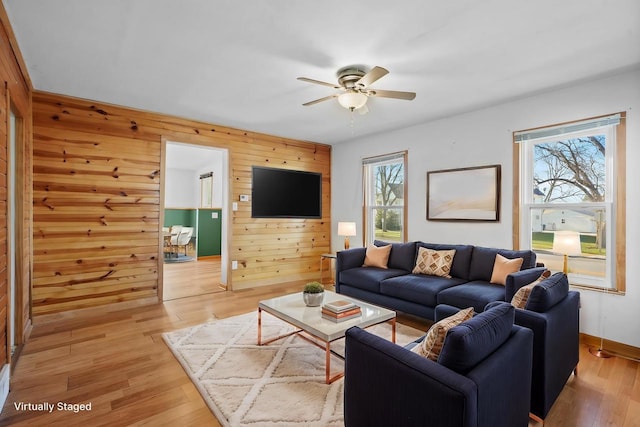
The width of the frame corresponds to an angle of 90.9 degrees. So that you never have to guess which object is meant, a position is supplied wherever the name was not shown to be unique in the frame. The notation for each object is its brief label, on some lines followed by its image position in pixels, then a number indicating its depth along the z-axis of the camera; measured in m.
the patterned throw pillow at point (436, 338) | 1.36
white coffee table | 2.22
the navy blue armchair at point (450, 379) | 1.14
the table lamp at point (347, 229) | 4.96
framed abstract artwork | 3.70
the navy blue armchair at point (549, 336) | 1.78
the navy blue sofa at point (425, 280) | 2.87
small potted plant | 2.74
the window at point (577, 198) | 2.85
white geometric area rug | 1.89
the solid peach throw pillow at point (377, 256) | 4.15
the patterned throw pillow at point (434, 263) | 3.60
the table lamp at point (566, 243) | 2.80
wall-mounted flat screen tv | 5.06
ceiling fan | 2.70
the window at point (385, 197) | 4.82
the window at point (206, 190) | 8.84
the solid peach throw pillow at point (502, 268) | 3.07
